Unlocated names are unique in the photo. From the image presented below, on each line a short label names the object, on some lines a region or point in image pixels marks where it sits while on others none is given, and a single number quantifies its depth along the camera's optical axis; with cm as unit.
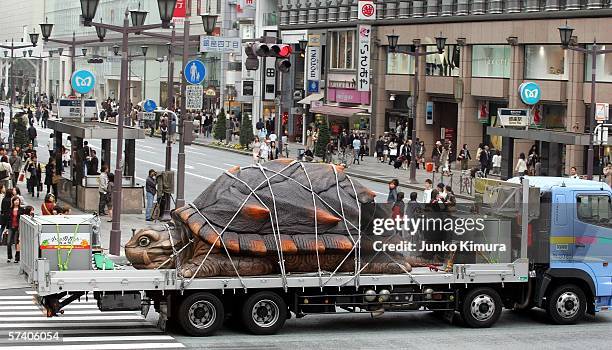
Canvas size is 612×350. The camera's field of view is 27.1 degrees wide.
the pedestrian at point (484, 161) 5894
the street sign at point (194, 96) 4203
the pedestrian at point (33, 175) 4578
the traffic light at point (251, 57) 3964
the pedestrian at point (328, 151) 6831
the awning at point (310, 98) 8496
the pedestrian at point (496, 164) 6059
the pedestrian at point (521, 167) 5222
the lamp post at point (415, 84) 5741
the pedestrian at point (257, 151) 5934
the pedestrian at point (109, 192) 3978
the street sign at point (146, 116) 7800
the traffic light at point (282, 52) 3884
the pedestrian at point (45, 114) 8570
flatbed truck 2089
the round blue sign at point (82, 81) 4800
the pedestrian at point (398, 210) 2247
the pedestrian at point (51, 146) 4804
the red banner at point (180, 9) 6738
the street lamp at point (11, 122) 6467
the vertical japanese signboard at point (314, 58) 8481
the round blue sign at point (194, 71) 4075
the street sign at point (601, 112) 4506
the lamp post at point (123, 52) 3038
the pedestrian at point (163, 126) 8088
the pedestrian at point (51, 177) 4516
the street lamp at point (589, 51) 4425
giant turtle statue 2148
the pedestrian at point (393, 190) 3164
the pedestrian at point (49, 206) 2875
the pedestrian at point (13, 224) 2994
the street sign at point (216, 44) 4681
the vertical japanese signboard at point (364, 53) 7594
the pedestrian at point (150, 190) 4003
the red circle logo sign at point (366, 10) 7525
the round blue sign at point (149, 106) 6441
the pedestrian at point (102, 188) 3981
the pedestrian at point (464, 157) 6319
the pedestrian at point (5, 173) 4021
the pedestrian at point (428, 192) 3309
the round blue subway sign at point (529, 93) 5759
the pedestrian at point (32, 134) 6512
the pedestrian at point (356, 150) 6781
